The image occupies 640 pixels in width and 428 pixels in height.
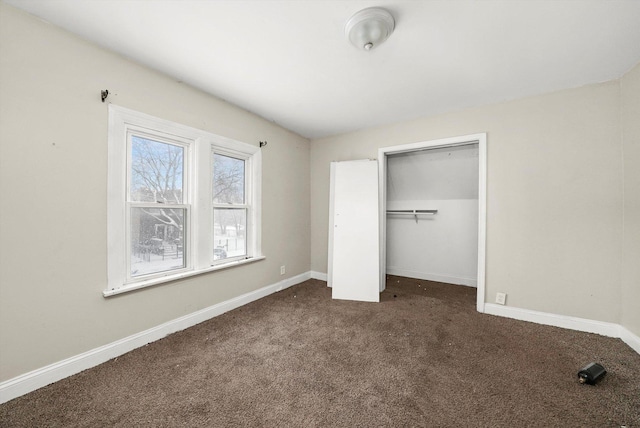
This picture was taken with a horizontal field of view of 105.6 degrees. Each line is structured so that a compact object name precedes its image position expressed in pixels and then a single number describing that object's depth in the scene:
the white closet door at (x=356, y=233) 3.21
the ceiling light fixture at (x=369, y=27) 1.49
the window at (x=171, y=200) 1.92
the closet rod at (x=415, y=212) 4.03
